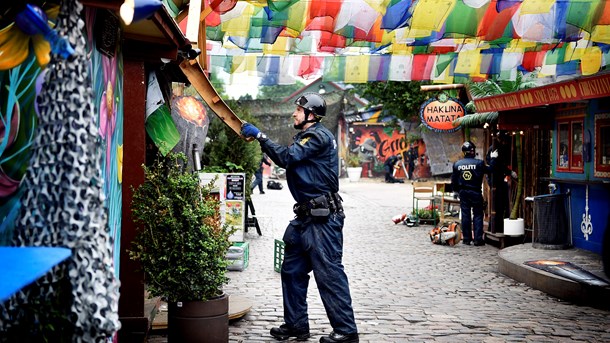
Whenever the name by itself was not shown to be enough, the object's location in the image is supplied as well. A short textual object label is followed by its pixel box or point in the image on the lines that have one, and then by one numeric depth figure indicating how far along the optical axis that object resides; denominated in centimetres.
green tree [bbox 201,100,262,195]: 1570
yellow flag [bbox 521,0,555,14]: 1009
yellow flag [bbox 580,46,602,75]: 1309
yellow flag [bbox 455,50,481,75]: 1529
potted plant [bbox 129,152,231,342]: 666
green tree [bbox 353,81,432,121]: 3009
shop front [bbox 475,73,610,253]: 1220
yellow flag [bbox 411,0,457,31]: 1059
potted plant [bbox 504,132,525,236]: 1500
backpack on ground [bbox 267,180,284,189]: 3772
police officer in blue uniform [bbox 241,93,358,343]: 732
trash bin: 1287
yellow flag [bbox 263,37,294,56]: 1531
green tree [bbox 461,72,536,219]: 1586
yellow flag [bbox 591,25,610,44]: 1122
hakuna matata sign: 1958
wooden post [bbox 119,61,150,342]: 712
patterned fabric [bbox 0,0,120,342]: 339
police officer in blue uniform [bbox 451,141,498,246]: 1575
